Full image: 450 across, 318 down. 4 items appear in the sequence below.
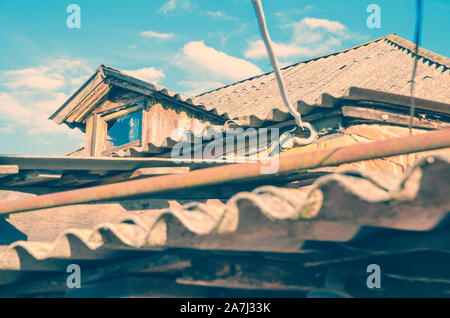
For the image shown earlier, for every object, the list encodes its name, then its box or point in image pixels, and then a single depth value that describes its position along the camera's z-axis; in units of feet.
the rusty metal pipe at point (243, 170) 7.26
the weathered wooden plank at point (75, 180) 15.24
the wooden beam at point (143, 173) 14.84
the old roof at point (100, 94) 28.07
